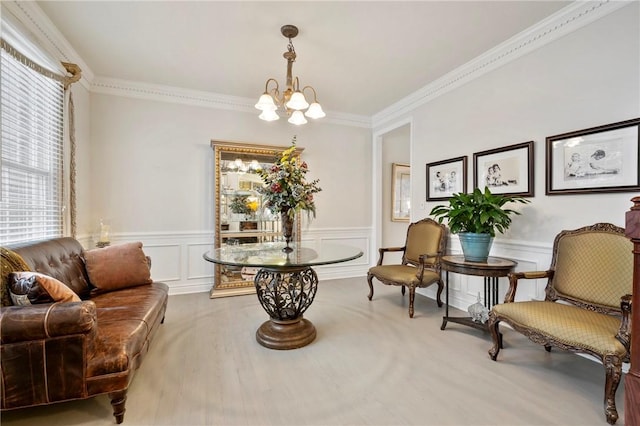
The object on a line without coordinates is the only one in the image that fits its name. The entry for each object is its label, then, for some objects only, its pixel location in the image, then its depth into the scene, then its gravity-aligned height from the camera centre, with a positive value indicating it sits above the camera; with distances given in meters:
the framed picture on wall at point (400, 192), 5.32 +0.36
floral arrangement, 2.56 +0.20
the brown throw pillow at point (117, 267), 2.41 -0.49
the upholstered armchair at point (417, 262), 3.06 -0.61
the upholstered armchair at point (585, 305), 1.58 -0.67
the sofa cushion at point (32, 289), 1.46 -0.41
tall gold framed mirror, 3.88 +0.06
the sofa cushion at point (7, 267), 1.47 -0.31
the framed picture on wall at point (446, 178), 3.32 +0.42
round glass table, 2.35 -0.70
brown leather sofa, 1.34 -0.73
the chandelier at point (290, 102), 2.51 +0.99
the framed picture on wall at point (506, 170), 2.67 +0.43
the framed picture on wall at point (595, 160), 2.02 +0.41
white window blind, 2.11 +0.48
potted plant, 2.54 -0.07
